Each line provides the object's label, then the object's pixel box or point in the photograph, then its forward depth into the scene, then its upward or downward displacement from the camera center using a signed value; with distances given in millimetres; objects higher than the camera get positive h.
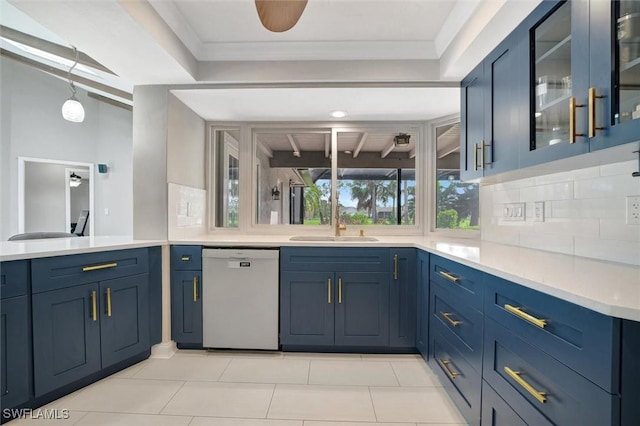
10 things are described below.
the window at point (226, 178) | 3105 +339
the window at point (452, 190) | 2656 +191
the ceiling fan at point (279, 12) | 1131 +785
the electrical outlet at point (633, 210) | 1235 +1
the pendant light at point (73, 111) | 3176 +1073
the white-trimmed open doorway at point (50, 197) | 5915 +281
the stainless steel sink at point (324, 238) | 2772 -267
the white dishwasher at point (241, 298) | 2346 -698
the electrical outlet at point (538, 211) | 1771 -4
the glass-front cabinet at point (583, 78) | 1010 +521
